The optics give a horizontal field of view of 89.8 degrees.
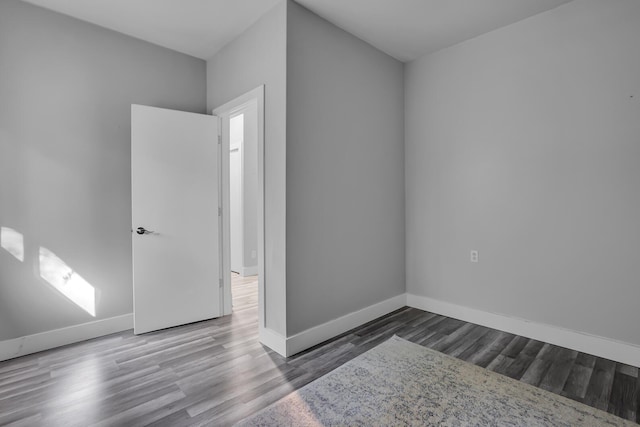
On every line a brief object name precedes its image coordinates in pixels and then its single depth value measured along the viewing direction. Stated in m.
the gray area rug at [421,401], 1.76
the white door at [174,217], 3.00
